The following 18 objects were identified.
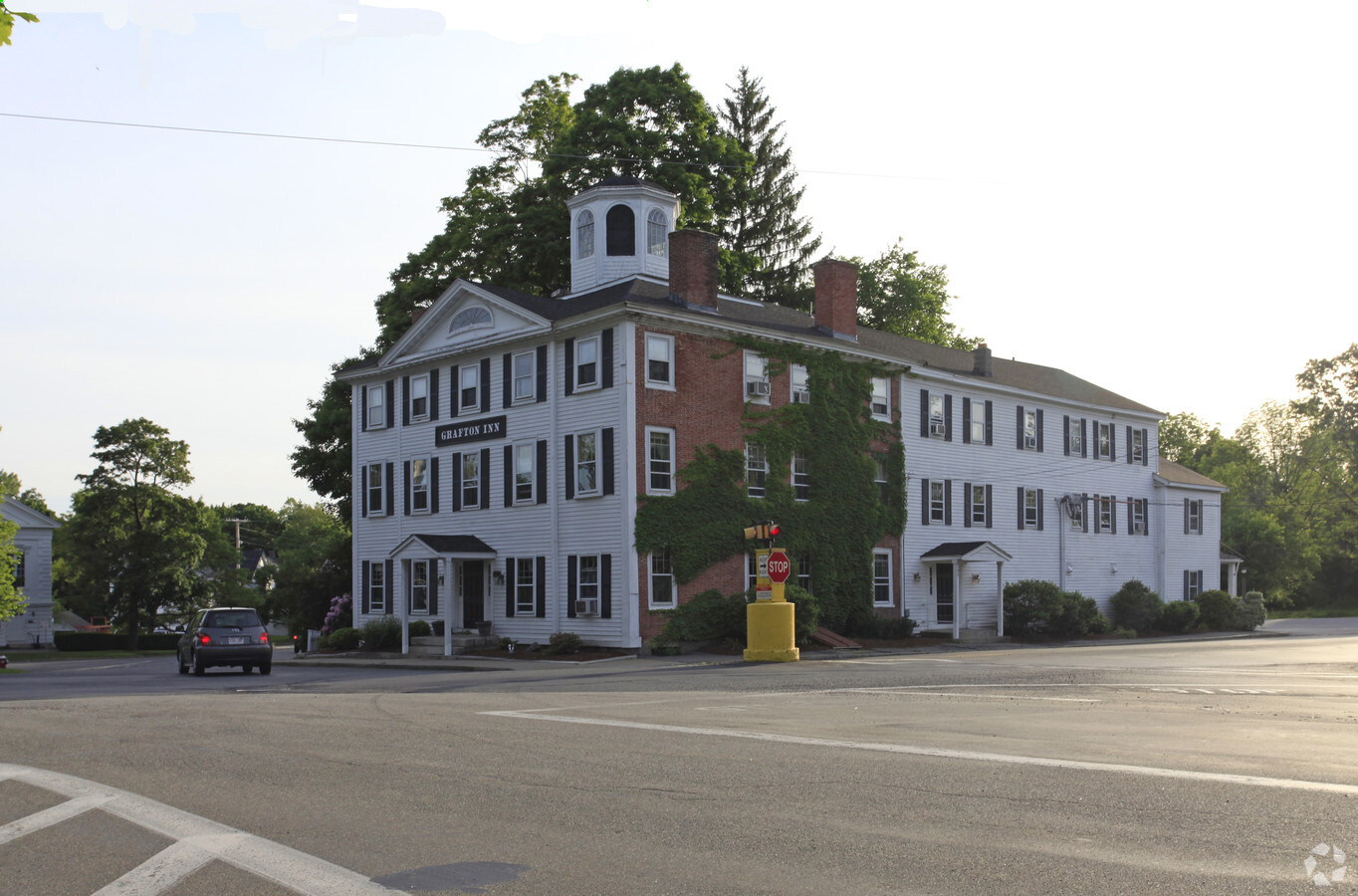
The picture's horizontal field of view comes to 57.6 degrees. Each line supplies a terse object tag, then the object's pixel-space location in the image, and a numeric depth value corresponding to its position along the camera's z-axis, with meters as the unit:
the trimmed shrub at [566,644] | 31.45
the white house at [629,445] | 32.06
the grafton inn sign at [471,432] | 35.62
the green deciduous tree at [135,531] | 61.34
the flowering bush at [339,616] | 42.89
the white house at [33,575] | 60.69
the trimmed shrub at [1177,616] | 46.81
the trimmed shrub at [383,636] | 36.69
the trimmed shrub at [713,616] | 32.00
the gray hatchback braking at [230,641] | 27.38
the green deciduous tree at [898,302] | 62.41
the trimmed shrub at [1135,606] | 45.75
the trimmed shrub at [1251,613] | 49.25
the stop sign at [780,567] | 27.16
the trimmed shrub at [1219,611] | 48.97
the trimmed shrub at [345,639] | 37.62
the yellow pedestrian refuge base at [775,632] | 27.39
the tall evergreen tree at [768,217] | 63.03
